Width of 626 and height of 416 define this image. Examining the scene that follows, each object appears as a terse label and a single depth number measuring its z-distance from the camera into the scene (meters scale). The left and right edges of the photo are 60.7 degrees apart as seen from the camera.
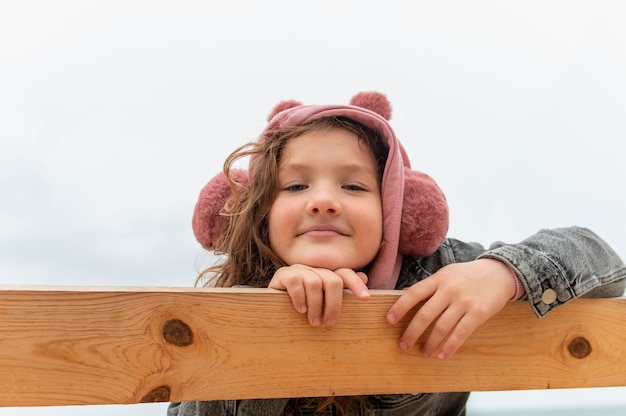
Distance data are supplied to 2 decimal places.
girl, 0.70
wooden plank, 0.53
